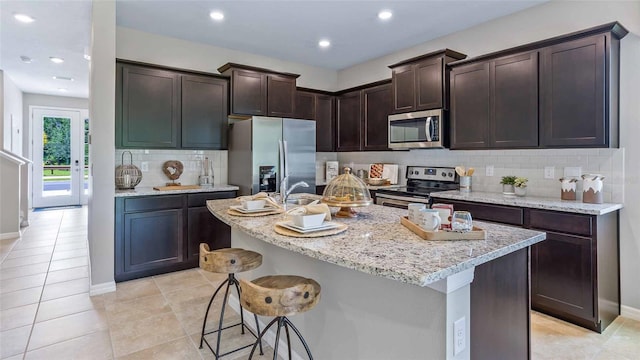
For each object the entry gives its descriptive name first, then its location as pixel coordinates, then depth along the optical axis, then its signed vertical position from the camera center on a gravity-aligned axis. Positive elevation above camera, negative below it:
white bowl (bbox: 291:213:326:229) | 1.64 -0.20
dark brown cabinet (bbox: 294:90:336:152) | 5.07 +1.00
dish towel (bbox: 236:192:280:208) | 2.27 -0.13
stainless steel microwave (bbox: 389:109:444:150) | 3.77 +0.57
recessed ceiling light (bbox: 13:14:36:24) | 3.69 +1.75
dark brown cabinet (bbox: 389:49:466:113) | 3.73 +1.11
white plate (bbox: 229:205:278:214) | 2.14 -0.19
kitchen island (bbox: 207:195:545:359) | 1.25 -0.47
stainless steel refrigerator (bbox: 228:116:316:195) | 3.99 +0.32
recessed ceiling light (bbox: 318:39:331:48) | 4.35 +1.74
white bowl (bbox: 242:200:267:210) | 2.16 -0.16
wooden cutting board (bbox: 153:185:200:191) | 3.90 -0.09
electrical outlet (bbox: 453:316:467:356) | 1.27 -0.58
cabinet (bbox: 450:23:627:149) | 2.66 +0.75
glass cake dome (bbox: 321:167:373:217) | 2.02 -0.09
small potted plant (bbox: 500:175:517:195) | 3.36 -0.05
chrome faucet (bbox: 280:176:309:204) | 2.51 -0.11
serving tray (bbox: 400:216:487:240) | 1.50 -0.24
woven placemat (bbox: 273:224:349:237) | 1.59 -0.25
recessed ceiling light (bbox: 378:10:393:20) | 3.50 +1.69
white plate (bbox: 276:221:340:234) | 1.63 -0.23
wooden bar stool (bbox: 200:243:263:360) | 1.97 -0.48
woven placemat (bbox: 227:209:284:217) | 2.11 -0.21
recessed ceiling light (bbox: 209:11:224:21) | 3.52 +1.70
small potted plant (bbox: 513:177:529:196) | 3.26 -0.06
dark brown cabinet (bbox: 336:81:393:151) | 4.64 +0.89
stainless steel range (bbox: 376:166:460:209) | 3.86 -0.09
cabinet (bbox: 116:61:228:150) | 3.65 +0.80
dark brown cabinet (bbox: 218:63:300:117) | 4.29 +1.14
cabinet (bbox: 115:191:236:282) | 3.45 -0.57
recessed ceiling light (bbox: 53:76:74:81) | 6.28 +1.85
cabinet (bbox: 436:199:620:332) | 2.52 -0.66
